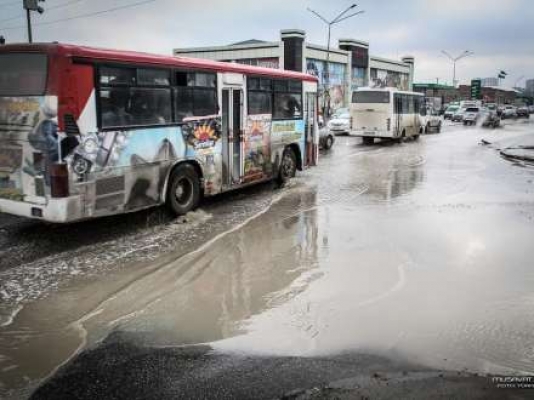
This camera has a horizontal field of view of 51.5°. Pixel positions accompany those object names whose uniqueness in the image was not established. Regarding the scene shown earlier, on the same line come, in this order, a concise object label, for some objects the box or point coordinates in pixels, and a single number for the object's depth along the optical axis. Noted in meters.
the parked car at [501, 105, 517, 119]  70.72
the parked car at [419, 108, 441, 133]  36.47
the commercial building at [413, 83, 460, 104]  95.45
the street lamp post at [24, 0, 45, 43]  25.47
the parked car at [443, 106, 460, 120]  66.84
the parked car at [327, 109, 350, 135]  33.99
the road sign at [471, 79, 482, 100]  102.50
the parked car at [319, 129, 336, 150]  23.30
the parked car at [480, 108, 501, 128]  48.25
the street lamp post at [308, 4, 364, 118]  47.90
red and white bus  7.44
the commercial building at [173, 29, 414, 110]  43.66
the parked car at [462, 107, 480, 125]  51.25
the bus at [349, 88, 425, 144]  27.69
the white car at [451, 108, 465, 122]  58.35
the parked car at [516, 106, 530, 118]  78.50
